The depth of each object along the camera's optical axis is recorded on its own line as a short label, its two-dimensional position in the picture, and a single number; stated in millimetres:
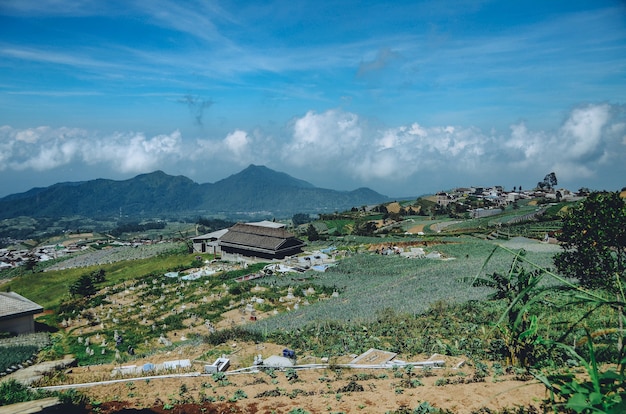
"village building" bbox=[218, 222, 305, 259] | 49969
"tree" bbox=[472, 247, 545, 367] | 11555
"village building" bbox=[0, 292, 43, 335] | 25720
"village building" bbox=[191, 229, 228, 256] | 57594
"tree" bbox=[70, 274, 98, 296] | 38281
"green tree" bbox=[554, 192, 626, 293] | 20562
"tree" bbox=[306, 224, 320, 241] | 63969
